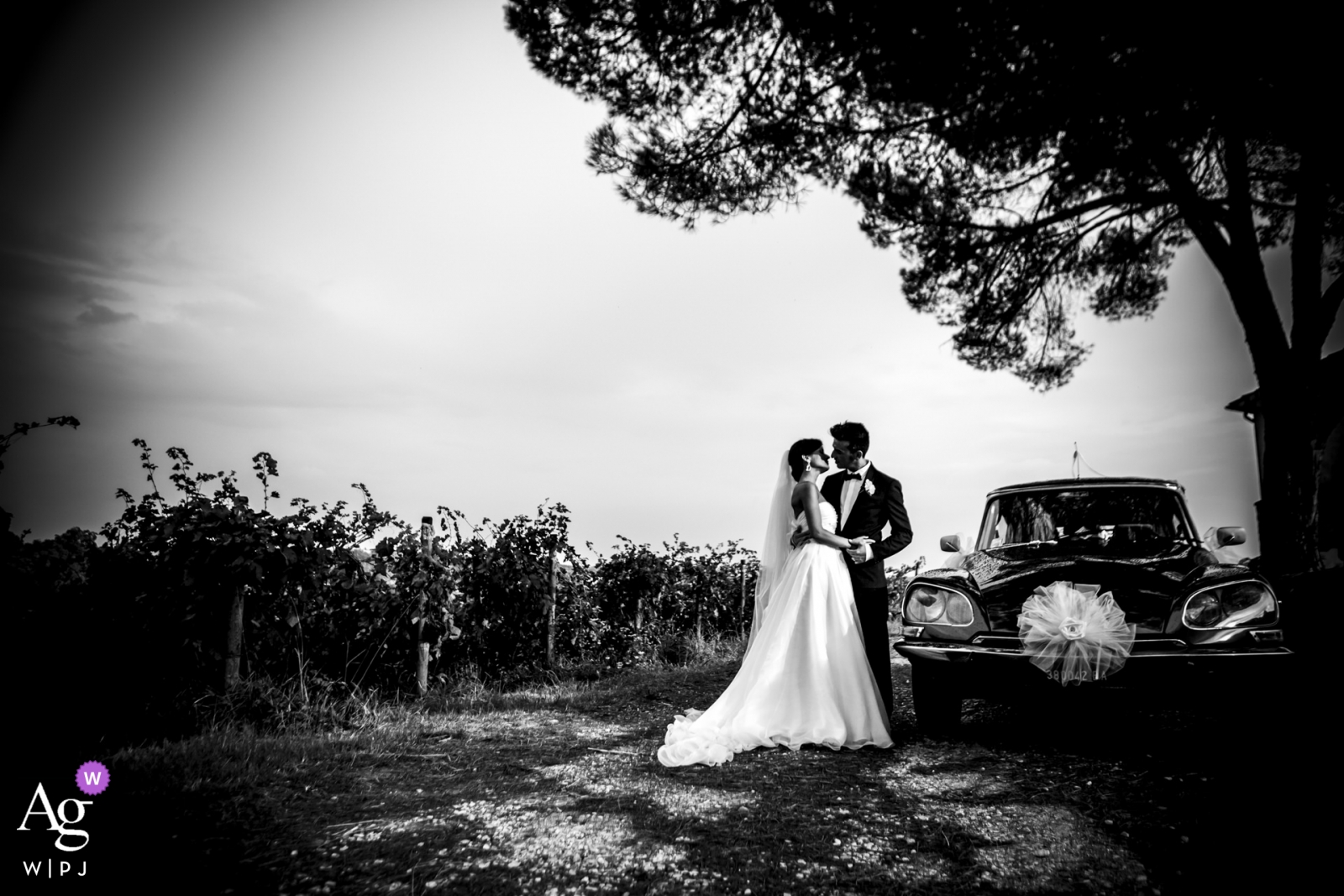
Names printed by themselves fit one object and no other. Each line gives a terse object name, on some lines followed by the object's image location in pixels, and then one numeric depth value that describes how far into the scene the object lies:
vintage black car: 3.68
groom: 4.74
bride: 4.23
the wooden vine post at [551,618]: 7.00
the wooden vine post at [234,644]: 4.63
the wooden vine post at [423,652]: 5.76
